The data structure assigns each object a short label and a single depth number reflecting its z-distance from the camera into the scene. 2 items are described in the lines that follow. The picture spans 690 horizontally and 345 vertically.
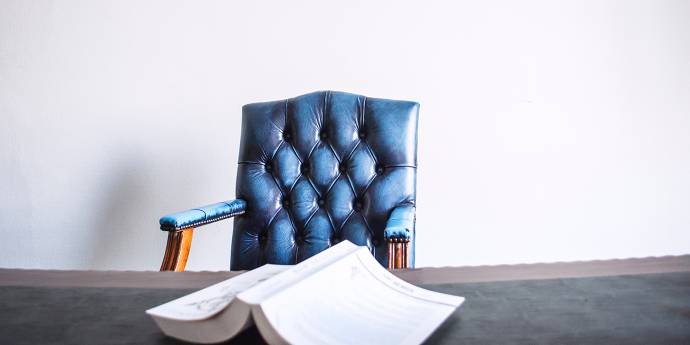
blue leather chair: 1.22
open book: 0.42
